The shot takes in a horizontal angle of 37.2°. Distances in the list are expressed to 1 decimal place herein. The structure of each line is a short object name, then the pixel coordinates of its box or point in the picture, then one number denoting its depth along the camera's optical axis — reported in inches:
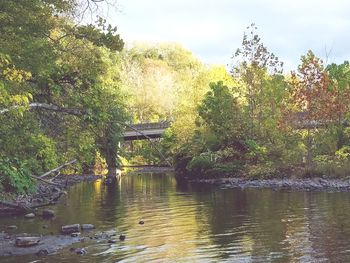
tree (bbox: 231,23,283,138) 1622.8
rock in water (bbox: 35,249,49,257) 551.4
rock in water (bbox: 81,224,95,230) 718.5
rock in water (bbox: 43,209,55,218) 832.3
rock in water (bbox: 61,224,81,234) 685.3
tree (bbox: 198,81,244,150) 1689.2
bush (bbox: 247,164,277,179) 1457.9
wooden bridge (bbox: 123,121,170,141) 2454.5
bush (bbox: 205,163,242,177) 1621.6
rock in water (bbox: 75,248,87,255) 554.3
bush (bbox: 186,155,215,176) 1673.2
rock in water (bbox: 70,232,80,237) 658.2
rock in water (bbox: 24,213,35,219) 816.3
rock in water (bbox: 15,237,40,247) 589.0
